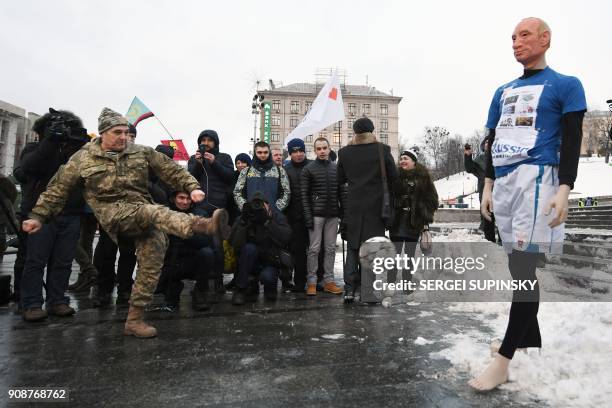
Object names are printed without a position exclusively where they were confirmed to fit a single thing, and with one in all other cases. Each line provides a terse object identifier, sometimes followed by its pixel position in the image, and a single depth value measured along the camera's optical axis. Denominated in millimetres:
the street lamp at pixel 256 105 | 34962
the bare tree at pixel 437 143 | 74312
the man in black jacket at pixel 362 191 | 4547
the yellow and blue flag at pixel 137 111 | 8995
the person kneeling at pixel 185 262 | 4387
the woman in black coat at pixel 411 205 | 5110
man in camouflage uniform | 3232
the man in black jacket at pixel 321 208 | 5188
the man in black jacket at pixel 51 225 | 3855
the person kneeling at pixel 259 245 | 4695
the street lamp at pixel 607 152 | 61234
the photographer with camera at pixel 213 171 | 5441
